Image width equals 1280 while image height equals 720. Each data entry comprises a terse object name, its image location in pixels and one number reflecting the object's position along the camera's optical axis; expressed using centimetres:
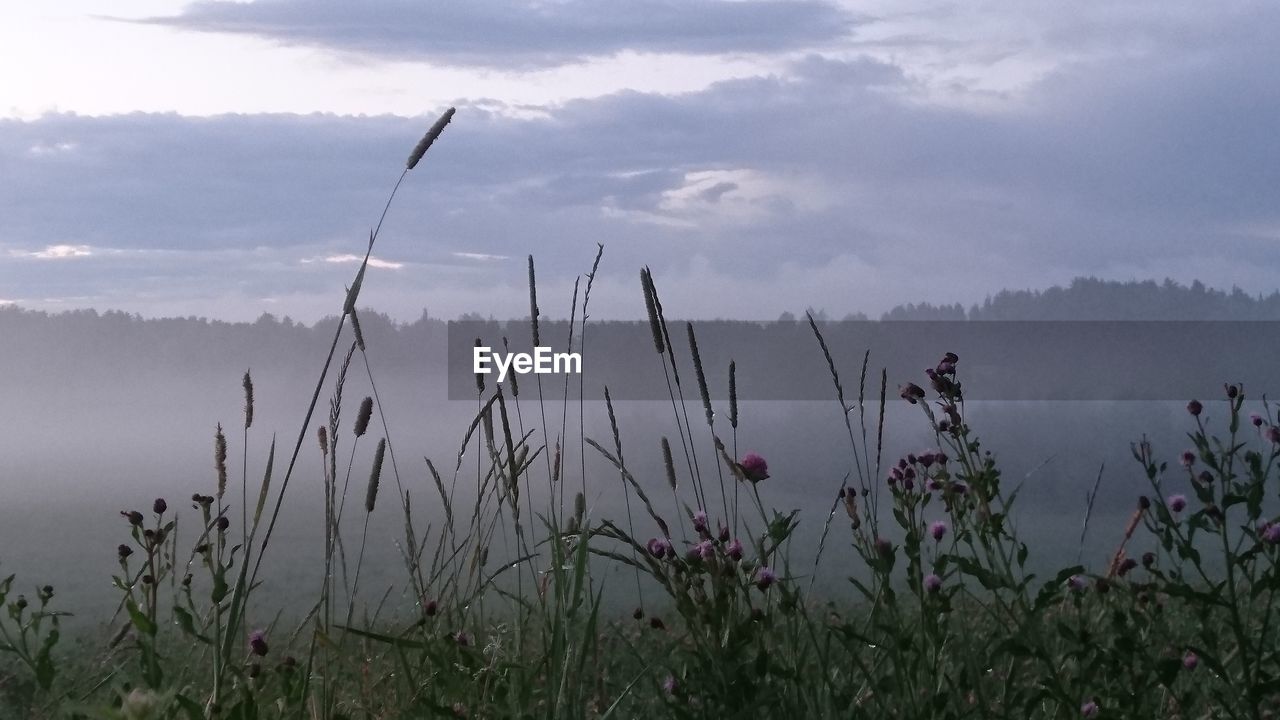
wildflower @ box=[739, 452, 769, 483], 213
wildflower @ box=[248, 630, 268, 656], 213
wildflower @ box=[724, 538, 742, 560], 204
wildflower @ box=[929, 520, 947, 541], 259
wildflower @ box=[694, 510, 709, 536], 210
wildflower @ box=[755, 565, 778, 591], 205
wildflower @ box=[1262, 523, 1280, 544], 225
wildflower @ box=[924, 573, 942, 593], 212
